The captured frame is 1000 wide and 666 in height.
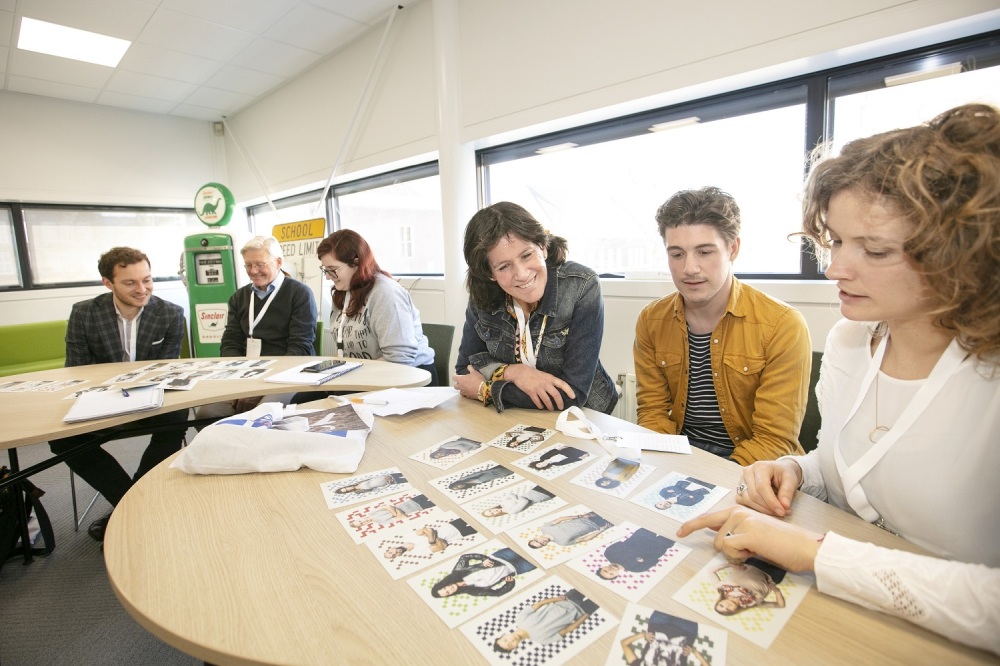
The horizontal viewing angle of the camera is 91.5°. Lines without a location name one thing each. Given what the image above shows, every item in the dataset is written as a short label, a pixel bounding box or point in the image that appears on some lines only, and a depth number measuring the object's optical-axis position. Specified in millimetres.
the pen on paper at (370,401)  1606
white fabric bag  1146
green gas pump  4980
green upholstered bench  4129
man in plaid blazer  2568
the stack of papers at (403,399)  1509
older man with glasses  3027
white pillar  3340
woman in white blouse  648
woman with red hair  2639
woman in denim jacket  1526
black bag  2018
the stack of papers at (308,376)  2100
